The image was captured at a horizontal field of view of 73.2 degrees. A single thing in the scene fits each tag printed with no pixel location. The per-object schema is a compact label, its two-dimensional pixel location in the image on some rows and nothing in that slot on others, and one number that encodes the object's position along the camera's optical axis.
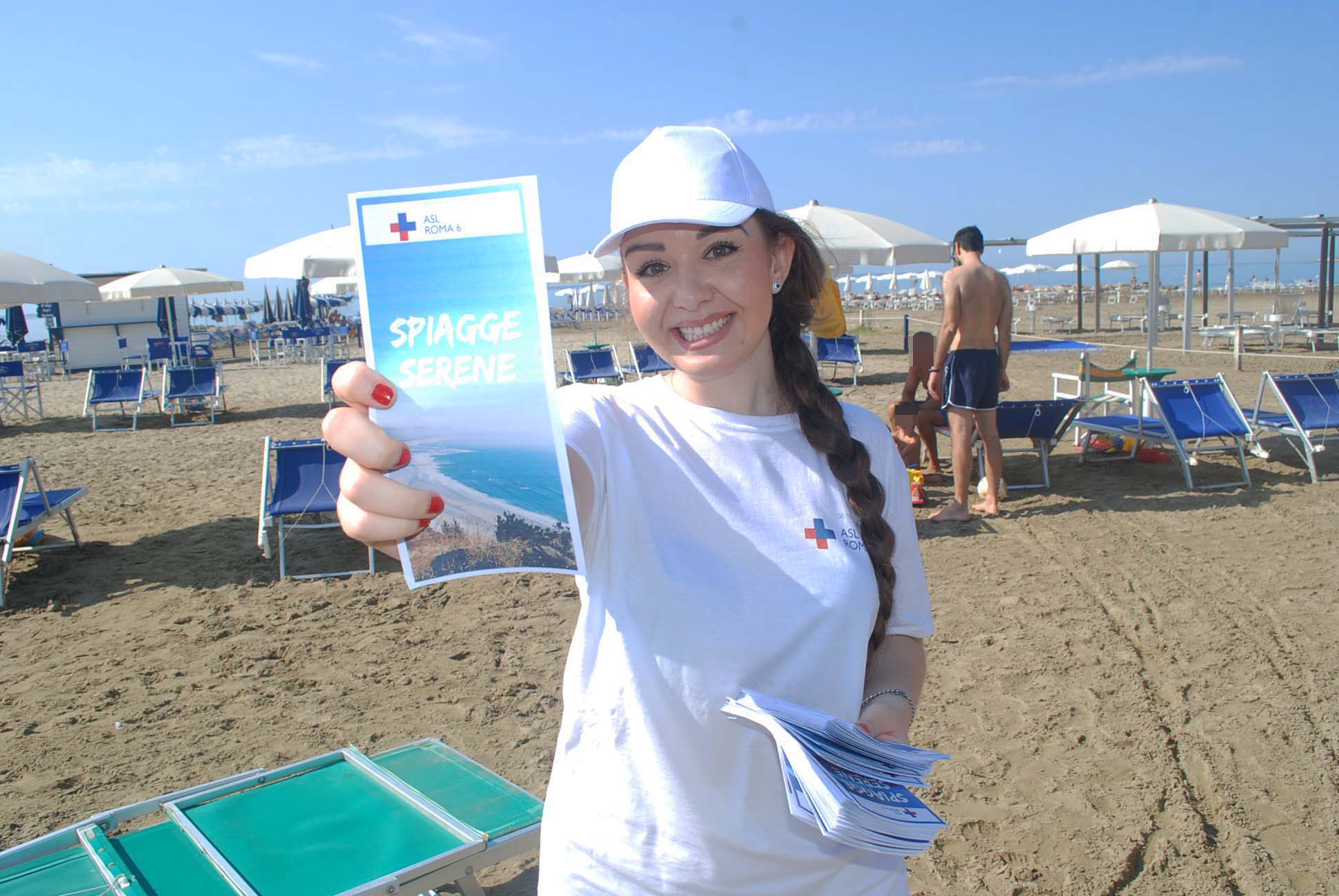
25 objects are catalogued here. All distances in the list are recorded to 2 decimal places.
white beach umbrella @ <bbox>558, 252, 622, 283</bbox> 21.29
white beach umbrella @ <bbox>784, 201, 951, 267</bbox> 11.36
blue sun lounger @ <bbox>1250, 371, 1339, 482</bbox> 7.83
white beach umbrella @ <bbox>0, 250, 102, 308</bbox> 10.76
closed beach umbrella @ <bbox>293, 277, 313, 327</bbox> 30.56
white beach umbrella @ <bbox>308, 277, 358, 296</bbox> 21.17
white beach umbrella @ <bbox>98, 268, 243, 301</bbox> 17.06
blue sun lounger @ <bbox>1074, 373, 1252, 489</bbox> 7.63
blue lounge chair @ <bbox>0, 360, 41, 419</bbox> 14.31
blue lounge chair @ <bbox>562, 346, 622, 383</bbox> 13.68
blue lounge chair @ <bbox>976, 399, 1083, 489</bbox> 7.63
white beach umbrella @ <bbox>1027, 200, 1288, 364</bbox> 9.80
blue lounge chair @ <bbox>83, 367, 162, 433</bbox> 13.24
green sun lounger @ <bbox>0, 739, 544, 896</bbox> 2.42
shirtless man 6.57
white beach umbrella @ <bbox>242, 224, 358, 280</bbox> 11.06
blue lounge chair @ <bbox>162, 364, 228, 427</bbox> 13.34
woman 1.20
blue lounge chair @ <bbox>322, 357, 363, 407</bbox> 13.52
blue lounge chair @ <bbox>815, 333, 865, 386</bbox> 14.57
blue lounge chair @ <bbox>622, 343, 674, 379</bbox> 13.49
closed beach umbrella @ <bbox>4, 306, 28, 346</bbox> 27.61
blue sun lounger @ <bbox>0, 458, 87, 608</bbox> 6.11
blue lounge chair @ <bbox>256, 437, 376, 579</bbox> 6.29
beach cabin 25.16
